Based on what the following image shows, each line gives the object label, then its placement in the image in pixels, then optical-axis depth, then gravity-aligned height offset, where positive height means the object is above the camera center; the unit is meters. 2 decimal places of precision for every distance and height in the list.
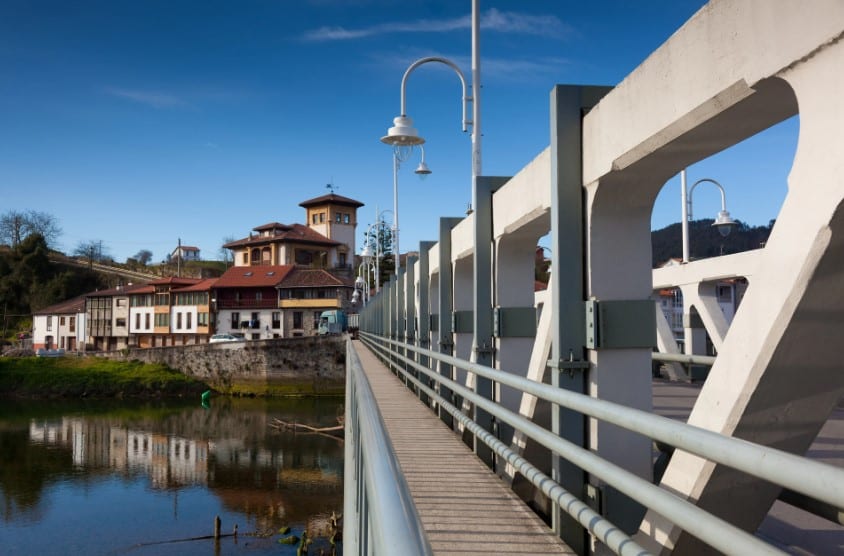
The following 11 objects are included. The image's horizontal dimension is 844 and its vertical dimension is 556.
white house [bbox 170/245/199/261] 140.00 +14.53
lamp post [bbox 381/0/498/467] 7.41 +0.38
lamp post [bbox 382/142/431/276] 27.23 +4.66
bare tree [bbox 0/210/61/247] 96.44 +13.48
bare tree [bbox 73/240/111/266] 114.56 +12.14
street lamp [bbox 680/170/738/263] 16.09 +2.68
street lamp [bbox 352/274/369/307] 44.76 +2.79
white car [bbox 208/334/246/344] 65.61 -1.17
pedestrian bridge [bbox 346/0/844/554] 2.14 +0.00
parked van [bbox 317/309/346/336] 62.00 +0.23
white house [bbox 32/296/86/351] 78.38 -0.04
